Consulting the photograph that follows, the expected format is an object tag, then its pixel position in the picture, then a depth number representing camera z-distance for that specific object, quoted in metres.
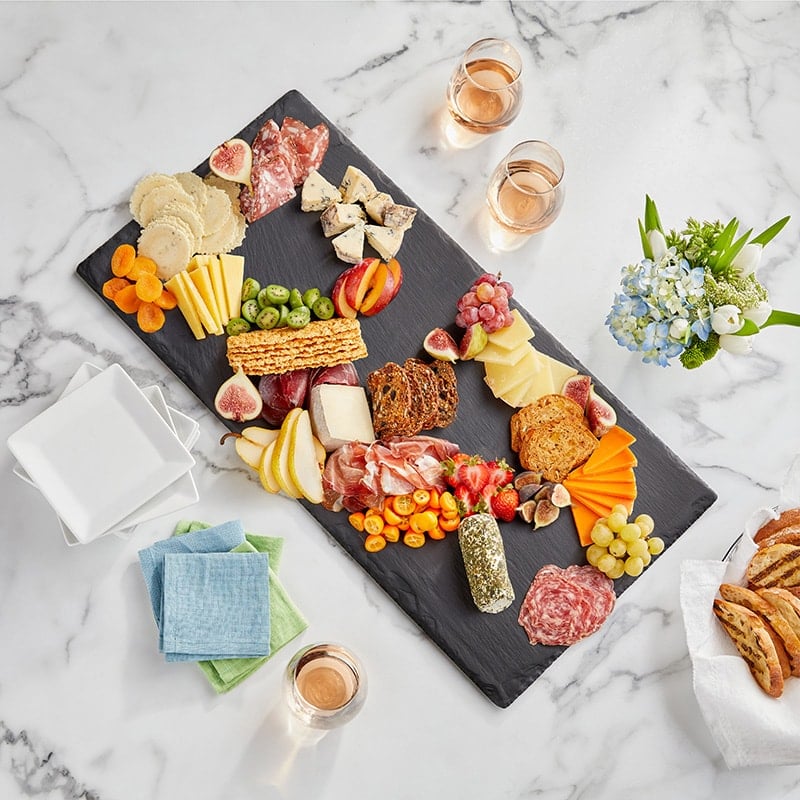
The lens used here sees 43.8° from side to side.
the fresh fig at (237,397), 2.28
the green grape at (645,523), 2.33
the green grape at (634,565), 2.31
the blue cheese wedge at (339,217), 2.38
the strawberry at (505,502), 2.31
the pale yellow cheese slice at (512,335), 2.35
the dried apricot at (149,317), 2.31
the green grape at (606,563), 2.31
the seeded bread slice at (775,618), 2.23
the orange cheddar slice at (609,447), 2.37
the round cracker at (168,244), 2.28
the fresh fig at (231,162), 2.37
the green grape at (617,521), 2.31
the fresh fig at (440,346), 2.35
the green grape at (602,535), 2.31
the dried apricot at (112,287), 2.31
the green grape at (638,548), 2.30
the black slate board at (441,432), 2.29
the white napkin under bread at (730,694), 2.25
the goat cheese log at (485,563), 2.24
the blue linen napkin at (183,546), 2.20
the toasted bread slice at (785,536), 2.32
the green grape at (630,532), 2.30
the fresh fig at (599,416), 2.37
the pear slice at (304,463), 2.21
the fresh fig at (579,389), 2.39
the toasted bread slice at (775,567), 2.28
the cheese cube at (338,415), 2.24
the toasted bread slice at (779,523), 2.35
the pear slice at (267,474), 2.24
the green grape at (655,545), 2.34
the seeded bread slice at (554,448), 2.34
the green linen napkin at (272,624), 2.19
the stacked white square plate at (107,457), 2.12
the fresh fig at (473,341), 2.33
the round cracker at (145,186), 2.34
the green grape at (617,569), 2.32
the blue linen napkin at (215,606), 2.16
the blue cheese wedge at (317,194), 2.38
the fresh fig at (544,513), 2.31
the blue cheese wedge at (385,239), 2.40
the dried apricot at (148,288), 2.28
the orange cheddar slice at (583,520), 2.35
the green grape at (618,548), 2.31
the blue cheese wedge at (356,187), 2.40
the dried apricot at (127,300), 2.31
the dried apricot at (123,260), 2.31
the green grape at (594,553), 2.33
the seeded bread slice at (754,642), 2.23
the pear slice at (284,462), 2.21
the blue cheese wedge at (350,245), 2.37
